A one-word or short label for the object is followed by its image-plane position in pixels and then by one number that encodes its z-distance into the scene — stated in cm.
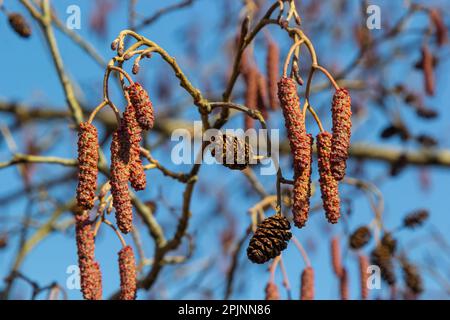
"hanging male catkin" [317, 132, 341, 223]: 179
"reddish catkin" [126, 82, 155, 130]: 176
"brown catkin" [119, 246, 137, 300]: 209
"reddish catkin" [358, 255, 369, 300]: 282
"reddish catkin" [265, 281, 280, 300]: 256
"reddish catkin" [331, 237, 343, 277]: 306
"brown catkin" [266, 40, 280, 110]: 291
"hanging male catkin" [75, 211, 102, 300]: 204
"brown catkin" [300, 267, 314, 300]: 259
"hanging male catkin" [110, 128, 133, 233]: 176
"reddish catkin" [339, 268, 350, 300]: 294
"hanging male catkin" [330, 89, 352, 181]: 180
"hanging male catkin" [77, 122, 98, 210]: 176
